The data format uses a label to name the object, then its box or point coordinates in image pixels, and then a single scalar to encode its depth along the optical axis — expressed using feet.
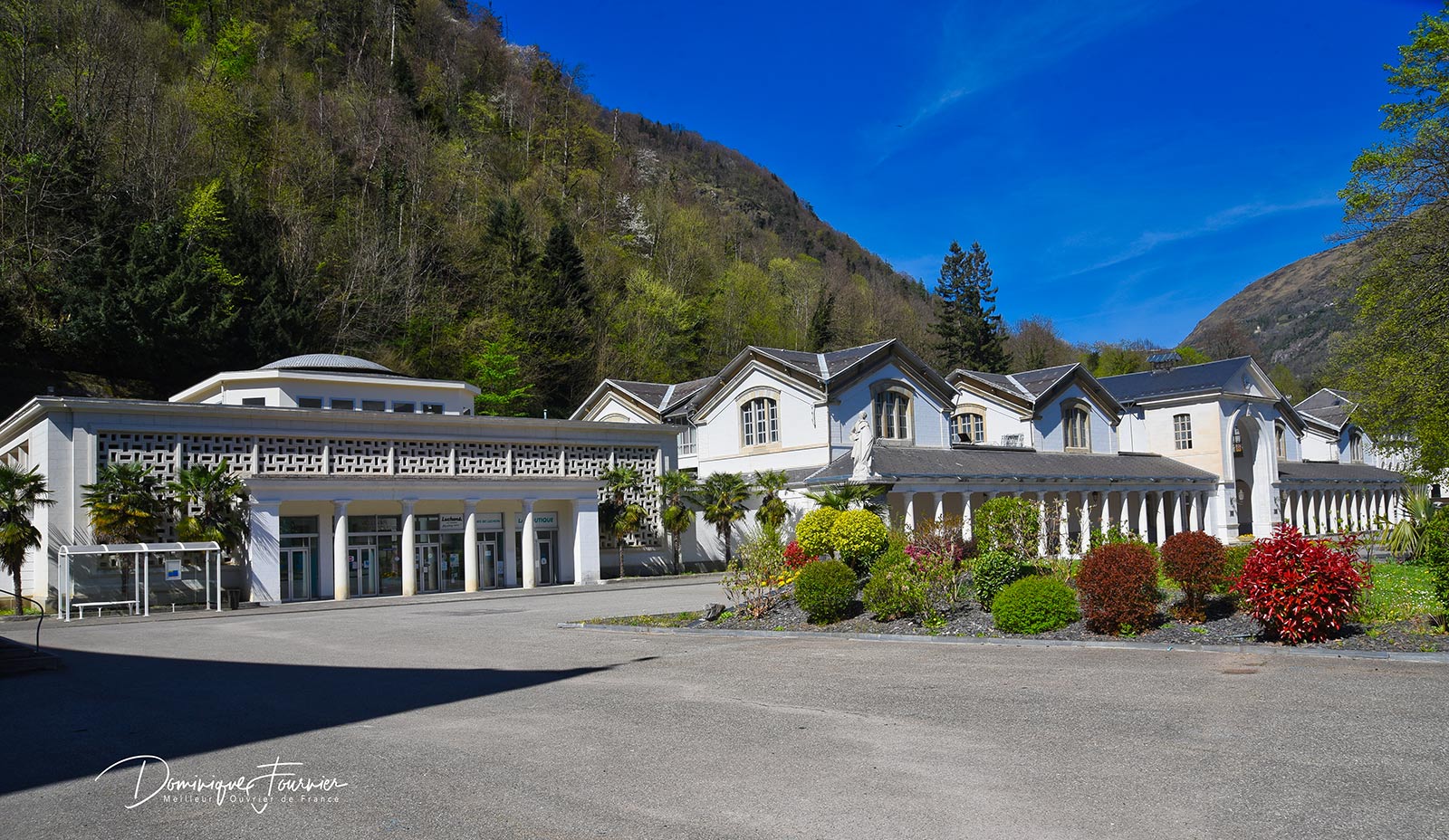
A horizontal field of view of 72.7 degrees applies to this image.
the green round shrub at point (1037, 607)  46.93
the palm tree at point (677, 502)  124.47
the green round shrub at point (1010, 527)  61.11
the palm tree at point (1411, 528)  68.03
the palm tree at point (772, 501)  120.98
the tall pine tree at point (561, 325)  183.62
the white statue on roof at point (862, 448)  103.04
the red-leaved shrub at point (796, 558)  66.23
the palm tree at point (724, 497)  126.72
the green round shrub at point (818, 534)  66.80
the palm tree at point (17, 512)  79.49
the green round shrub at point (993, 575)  52.80
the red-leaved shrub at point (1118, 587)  44.45
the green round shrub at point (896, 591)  52.65
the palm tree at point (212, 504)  89.40
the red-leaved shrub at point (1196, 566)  45.73
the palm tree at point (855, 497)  86.17
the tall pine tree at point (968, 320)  255.91
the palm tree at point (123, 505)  85.10
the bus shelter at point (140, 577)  83.41
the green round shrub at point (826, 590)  54.60
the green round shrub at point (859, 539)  65.67
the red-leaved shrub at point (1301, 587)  39.75
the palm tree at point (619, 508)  122.01
